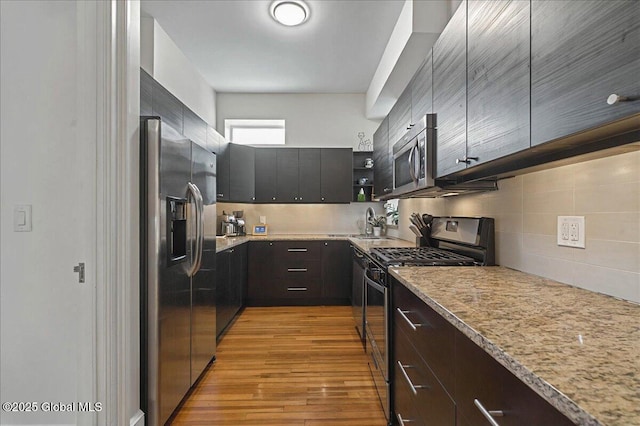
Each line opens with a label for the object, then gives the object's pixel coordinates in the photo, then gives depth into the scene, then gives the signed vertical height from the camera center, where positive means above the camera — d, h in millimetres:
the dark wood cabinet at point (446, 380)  704 -462
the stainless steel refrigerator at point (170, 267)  1819 -303
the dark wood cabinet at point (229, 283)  3162 -718
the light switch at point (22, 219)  1678 -16
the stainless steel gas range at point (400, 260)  1914 -266
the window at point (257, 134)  5055 +1195
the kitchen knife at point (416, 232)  2903 -147
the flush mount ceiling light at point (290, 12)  2855 +1734
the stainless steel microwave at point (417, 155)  2045 +388
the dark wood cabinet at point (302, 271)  4453 -727
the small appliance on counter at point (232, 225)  4613 -132
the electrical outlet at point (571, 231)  1284 -65
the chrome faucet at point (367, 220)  4879 -83
